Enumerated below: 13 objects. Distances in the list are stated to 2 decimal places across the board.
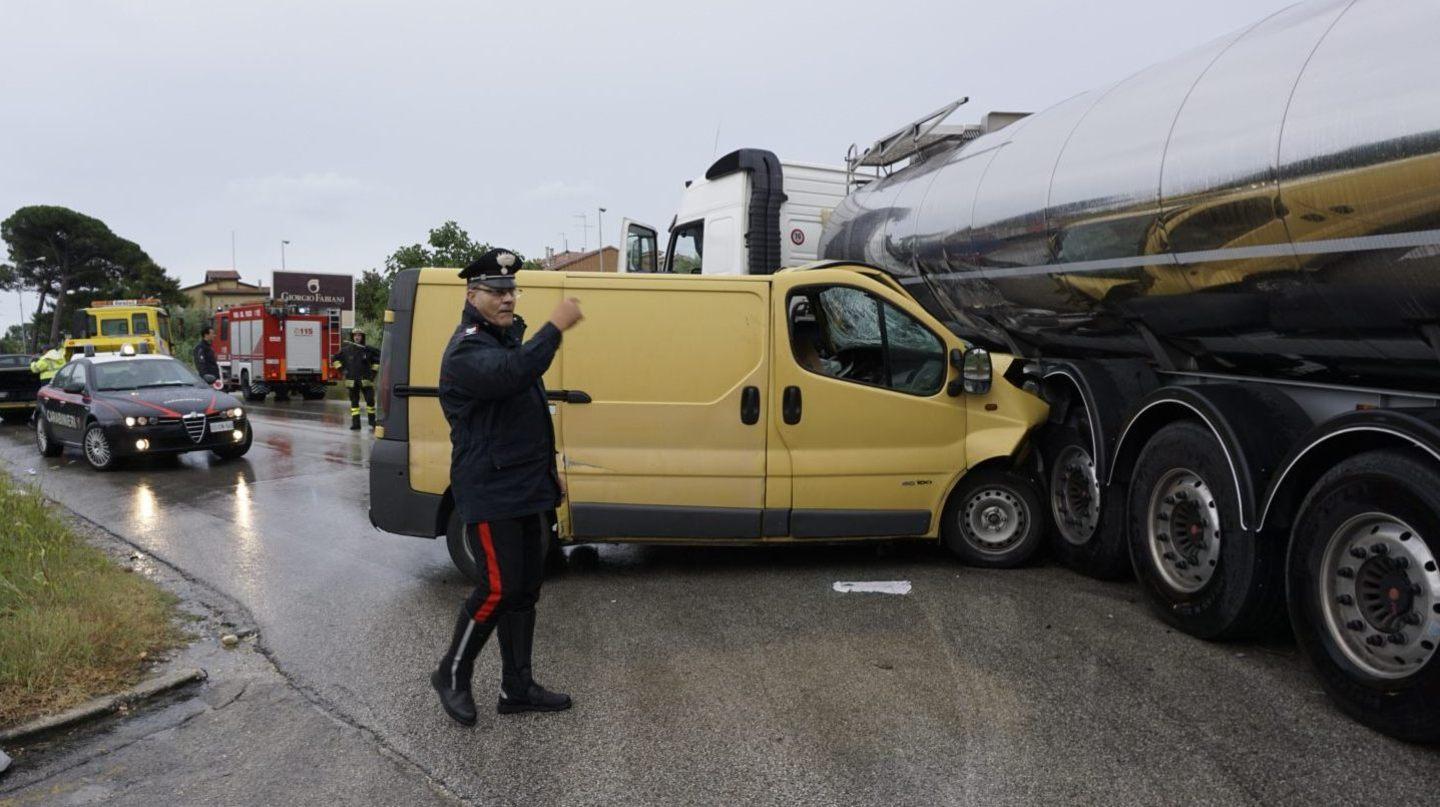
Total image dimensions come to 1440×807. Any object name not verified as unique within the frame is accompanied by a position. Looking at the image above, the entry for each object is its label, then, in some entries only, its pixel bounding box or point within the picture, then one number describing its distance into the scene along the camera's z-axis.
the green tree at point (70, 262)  61.84
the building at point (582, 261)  57.25
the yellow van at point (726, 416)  5.83
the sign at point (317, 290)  32.91
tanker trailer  3.39
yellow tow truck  23.30
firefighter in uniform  16.33
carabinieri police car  11.44
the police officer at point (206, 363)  15.88
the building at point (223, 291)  87.50
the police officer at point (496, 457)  3.70
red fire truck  26.47
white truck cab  9.76
